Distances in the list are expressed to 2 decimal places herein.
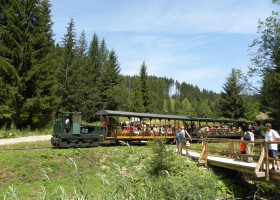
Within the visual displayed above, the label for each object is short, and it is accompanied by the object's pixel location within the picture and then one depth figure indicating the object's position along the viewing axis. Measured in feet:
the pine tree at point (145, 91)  184.03
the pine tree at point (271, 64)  86.89
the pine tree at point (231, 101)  156.97
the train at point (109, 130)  63.62
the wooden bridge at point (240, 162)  34.30
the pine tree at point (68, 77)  121.60
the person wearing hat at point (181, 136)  57.32
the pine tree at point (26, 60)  90.07
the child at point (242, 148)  46.30
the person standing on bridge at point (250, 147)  43.70
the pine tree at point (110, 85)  160.25
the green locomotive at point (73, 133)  62.59
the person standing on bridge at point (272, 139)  35.04
